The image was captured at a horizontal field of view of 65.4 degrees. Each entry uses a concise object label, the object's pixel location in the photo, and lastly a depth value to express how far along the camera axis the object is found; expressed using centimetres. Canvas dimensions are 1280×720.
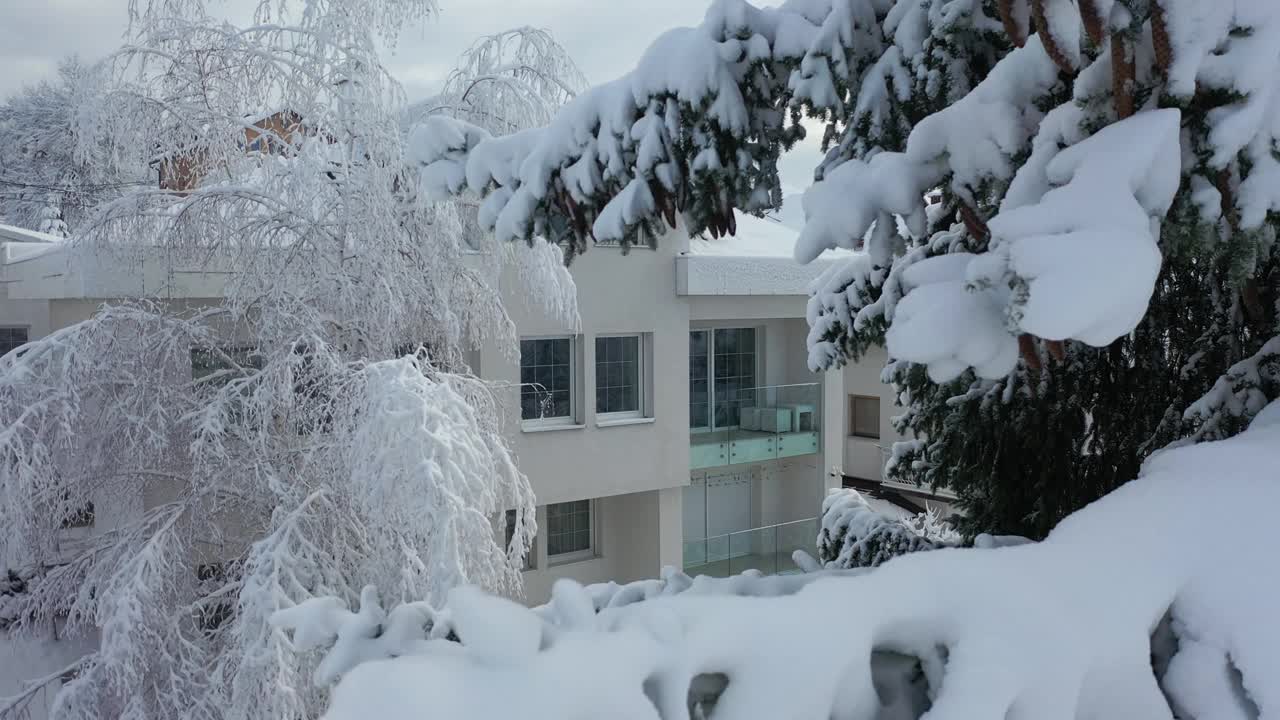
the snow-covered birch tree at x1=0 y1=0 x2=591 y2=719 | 570
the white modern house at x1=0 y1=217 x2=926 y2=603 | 1074
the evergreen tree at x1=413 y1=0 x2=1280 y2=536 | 146
